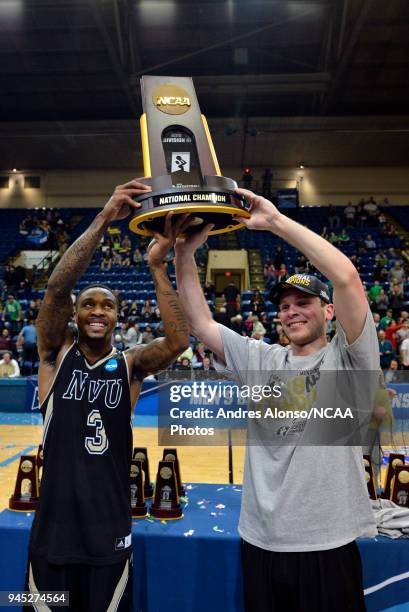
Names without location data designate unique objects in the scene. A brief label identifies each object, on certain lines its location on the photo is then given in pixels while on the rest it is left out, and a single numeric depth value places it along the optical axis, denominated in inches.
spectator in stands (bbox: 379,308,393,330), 433.1
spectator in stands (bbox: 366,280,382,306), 509.4
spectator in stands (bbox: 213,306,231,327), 460.3
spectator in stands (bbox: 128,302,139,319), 517.0
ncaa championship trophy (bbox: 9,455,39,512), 108.3
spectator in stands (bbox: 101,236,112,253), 679.7
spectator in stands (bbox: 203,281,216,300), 552.3
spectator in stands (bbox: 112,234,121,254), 686.5
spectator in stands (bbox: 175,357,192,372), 363.7
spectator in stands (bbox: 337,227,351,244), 686.5
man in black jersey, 72.5
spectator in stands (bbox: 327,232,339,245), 678.8
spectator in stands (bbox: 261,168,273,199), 755.4
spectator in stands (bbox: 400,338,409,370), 382.0
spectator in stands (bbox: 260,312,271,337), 454.0
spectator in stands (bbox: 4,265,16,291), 615.5
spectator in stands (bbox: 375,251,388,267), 597.7
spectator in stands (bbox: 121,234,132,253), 680.4
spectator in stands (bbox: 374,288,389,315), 482.5
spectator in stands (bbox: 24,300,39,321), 503.8
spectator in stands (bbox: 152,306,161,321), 503.5
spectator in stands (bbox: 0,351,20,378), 405.7
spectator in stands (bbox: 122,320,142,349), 437.4
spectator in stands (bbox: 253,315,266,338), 428.0
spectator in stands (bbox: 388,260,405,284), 547.6
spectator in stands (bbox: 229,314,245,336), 445.7
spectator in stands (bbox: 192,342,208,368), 394.3
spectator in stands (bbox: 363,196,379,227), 746.2
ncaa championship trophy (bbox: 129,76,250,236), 75.9
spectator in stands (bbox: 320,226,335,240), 698.8
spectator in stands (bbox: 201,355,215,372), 367.2
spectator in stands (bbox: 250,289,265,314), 500.6
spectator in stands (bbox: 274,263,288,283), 579.9
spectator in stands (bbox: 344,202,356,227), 748.0
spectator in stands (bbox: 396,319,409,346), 405.7
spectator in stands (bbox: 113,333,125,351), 423.5
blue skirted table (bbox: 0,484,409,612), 93.2
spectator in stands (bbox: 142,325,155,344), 436.5
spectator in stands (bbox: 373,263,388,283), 561.6
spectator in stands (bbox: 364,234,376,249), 670.6
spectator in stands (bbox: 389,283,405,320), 488.7
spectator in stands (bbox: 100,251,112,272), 644.1
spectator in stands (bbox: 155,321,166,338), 428.8
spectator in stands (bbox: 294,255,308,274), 546.8
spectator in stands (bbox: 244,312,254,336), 444.5
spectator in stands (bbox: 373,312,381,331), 433.7
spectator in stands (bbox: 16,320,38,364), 438.6
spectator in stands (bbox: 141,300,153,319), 503.5
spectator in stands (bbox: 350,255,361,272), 599.7
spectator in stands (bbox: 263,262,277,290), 585.0
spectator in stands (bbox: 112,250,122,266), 654.6
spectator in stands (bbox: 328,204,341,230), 742.5
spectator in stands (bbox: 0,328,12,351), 457.4
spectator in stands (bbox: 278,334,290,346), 367.9
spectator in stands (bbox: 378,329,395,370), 391.5
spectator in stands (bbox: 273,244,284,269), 607.4
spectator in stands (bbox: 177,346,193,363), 385.6
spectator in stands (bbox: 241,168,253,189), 696.4
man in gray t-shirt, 65.0
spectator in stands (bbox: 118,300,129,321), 507.7
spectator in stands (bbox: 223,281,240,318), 487.4
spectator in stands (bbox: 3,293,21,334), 512.7
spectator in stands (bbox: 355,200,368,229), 750.5
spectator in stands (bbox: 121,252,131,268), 647.8
